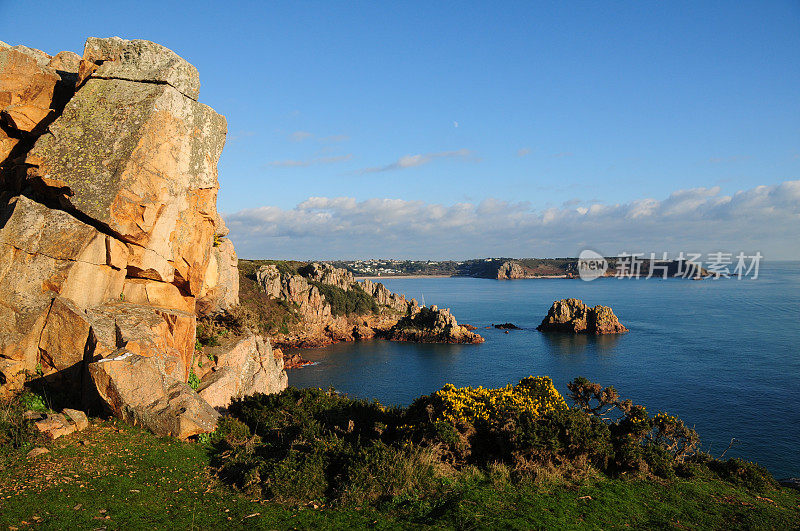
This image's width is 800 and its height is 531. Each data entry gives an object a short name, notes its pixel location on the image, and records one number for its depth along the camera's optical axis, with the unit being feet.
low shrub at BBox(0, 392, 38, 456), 29.91
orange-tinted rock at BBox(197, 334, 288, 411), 50.72
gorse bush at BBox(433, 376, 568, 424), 40.53
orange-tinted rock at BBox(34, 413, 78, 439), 31.46
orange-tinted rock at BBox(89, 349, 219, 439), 35.37
